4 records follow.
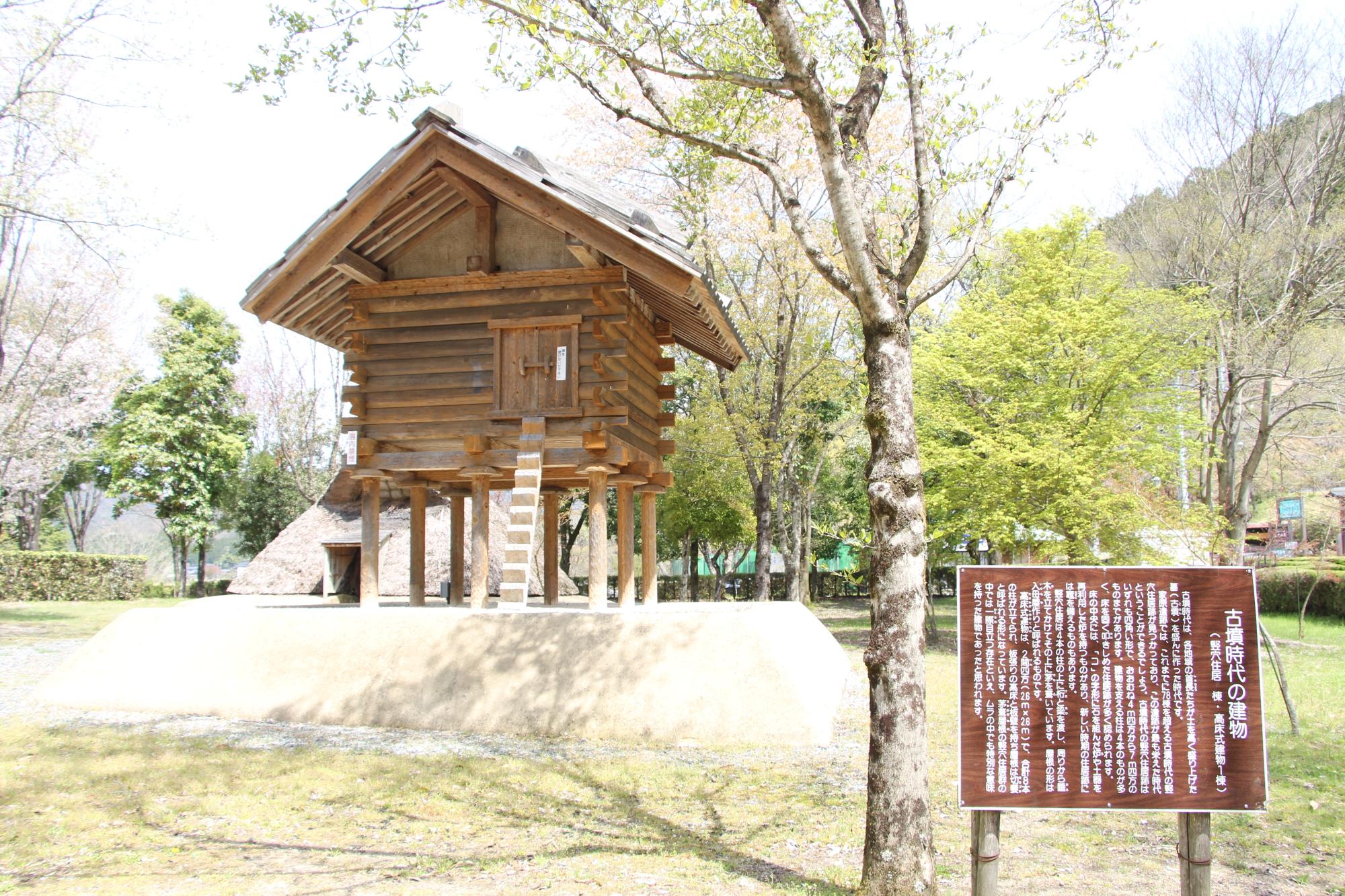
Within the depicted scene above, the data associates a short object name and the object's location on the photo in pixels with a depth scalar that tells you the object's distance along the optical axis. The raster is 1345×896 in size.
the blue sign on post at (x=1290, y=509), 37.03
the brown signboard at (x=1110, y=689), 4.98
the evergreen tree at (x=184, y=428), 35.28
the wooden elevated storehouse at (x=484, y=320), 11.21
